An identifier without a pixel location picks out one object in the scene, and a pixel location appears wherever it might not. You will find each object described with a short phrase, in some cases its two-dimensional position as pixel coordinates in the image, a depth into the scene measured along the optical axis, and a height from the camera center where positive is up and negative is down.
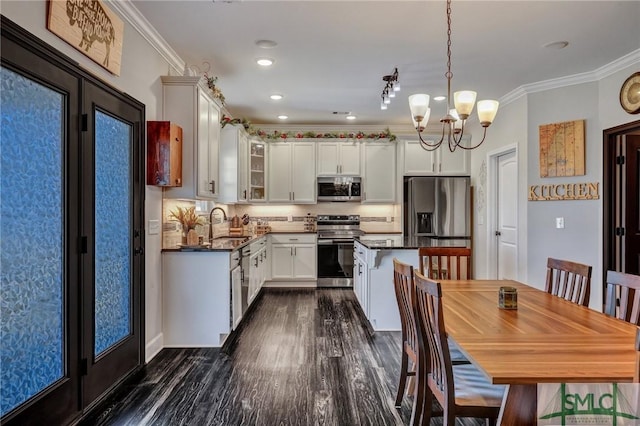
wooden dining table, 1.33 -0.52
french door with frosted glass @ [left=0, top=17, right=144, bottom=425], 1.84 -0.12
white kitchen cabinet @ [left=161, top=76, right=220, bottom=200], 3.56 +0.85
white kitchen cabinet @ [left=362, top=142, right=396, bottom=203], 6.50 +0.67
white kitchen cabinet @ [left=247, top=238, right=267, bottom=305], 4.74 -0.70
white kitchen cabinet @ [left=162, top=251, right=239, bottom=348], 3.57 -0.75
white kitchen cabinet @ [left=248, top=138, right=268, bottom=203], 6.24 +0.68
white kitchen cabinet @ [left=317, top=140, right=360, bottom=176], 6.51 +0.88
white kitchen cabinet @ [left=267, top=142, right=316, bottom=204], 6.50 +0.75
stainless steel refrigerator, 6.15 +0.08
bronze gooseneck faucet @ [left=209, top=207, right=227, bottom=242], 4.89 -0.13
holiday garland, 6.40 +1.25
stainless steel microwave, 6.52 +0.41
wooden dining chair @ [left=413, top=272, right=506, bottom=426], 1.68 -0.76
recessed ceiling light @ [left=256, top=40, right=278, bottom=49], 3.38 +1.45
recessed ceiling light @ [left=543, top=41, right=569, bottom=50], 3.44 +1.46
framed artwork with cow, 2.09 +1.07
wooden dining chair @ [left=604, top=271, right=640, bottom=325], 1.92 -0.42
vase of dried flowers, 3.84 -0.06
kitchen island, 3.96 -0.66
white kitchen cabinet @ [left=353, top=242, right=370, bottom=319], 4.17 -0.72
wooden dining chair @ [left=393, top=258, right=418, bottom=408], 2.07 -0.59
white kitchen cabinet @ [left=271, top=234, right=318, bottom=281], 6.21 -0.68
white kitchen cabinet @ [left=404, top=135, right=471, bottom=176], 6.41 +0.83
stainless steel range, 6.24 -0.74
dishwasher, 4.17 -0.68
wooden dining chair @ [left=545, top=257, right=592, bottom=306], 2.31 -0.42
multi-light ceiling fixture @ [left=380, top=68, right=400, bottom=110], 3.53 +1.27
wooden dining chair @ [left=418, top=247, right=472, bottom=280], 3.12 -0.36
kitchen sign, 4.21 +0.24
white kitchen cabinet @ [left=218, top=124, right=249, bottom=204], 5.30 +0.65
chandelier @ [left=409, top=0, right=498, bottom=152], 2.52 +0.69
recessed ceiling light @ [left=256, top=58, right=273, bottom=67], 3.79 +1.45
